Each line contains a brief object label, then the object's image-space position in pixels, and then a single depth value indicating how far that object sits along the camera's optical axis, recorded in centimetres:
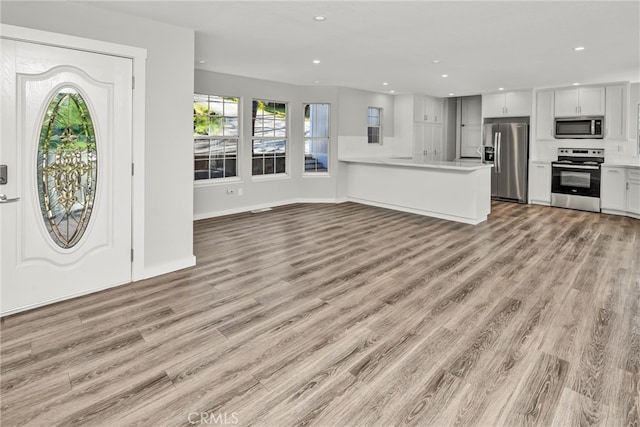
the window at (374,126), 874
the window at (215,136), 645
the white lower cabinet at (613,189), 668
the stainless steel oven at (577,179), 702
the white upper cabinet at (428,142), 919
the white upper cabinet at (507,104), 795
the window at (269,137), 723
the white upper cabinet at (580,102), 706
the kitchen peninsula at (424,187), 611
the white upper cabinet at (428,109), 900
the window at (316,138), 789
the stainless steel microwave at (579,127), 705
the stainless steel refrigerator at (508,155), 798
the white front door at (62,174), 281
